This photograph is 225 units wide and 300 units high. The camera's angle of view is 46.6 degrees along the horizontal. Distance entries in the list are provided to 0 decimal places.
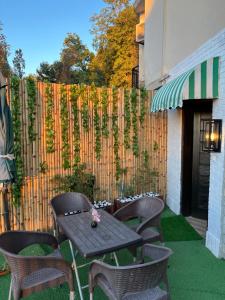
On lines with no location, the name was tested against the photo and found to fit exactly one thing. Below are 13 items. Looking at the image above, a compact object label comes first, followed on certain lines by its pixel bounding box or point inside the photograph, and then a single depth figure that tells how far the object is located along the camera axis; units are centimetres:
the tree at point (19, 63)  2969
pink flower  374
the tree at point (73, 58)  2897
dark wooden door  677
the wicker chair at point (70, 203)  489
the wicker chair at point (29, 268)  292
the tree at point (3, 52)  2030
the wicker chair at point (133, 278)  257
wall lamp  471
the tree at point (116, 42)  2161
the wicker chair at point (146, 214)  421
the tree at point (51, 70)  3070
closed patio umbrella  420
